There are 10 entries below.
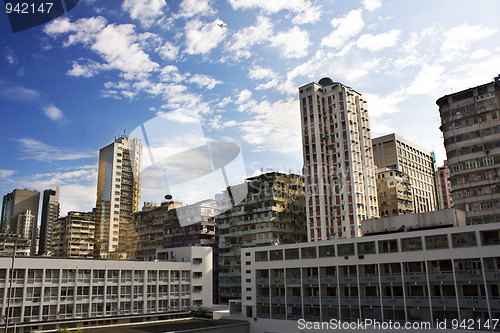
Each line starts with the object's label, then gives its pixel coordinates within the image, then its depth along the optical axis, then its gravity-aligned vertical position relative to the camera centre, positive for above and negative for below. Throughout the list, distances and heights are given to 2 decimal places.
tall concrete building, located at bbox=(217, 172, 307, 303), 81.38 +8.17
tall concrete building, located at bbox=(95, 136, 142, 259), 141.00 +24.87
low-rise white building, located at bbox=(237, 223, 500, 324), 40.41 -2.24
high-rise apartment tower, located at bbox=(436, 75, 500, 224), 60.94 +16.57
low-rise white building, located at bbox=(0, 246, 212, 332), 49.44 -2.85
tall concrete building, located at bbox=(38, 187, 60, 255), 189.71 +14.88
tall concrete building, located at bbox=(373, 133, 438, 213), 113.56 +26.75
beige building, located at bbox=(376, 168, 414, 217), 98.75 +15.74
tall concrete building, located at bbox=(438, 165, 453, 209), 149.38 +26.28
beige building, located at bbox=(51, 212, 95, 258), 144.38 +11.09
